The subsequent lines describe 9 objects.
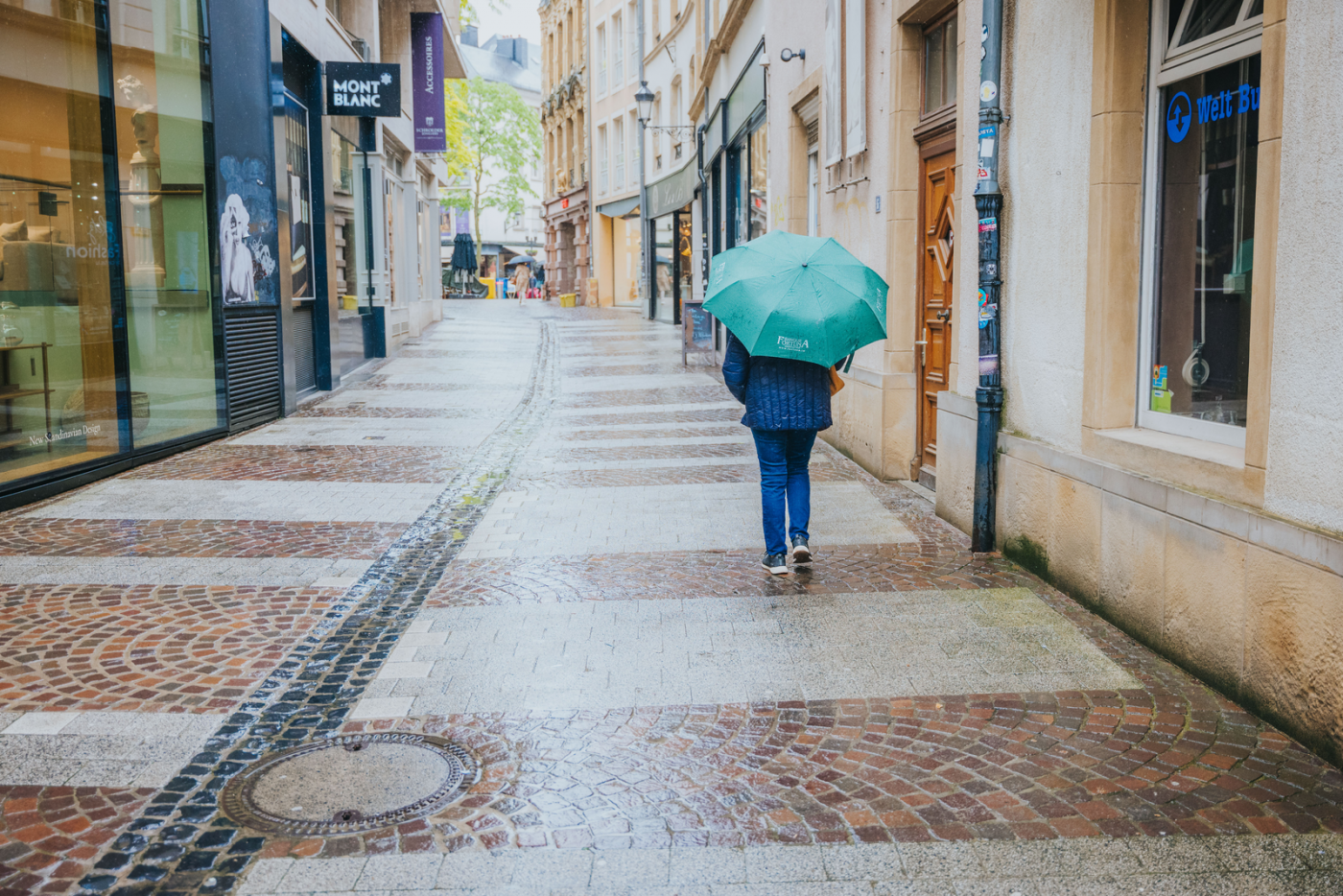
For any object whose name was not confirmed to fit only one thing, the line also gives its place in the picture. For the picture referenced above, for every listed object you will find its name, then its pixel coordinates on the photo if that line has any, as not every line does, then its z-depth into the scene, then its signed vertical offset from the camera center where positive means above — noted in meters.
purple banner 25.20 +5.34
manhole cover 3.55 -1.46
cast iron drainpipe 6.53 +0.23
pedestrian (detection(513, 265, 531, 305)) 47.51 +2.09
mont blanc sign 15.55 +3.22
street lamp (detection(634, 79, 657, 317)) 34.89 +2.53
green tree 58.12 +9.38
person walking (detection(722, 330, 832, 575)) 6.16 -0.51
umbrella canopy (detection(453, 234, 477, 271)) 50.92 +3.37
